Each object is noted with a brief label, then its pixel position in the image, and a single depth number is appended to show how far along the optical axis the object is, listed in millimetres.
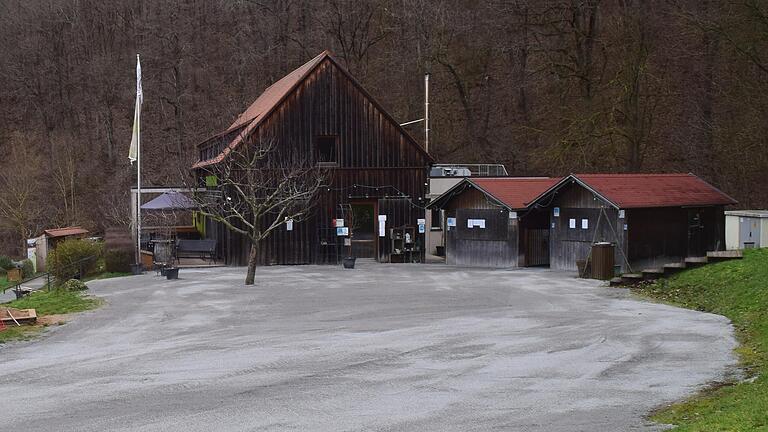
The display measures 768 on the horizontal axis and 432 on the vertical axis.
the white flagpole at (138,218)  31714
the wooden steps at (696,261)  24594
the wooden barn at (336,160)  36031
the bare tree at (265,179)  34156
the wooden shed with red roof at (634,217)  30297
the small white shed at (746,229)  32188
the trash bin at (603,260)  28172
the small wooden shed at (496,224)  33688
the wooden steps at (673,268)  25000
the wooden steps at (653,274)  25128
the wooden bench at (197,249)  35562
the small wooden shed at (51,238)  37188
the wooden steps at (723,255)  24089
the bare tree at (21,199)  46438
